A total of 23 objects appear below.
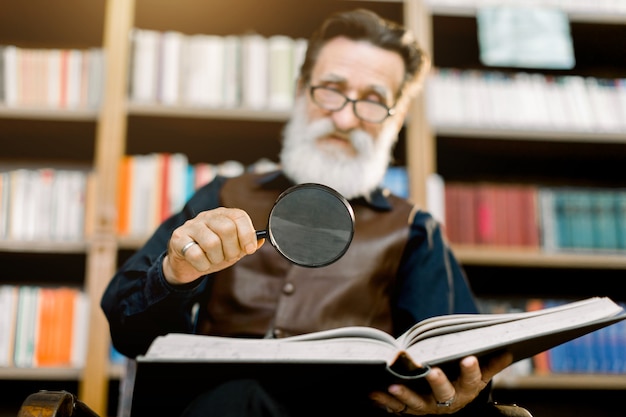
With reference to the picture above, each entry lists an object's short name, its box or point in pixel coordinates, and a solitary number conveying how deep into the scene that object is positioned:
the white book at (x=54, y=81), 1.86
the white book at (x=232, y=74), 1.88
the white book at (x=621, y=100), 2.00
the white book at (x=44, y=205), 1.78
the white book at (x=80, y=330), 1.72
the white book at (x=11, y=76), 1.85
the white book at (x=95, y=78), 1.86
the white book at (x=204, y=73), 1.86
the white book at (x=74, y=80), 1.87
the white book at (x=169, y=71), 1.85
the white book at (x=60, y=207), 1.78
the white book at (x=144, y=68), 1.84
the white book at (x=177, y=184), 1.81
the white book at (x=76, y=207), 1.78
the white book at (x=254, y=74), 1.88
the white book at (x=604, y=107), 1.99
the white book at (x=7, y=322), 1.70
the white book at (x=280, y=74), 1.88
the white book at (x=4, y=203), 1.77
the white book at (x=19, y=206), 1.77
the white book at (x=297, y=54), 1.89
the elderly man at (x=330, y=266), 0.76
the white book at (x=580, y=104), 1.99
